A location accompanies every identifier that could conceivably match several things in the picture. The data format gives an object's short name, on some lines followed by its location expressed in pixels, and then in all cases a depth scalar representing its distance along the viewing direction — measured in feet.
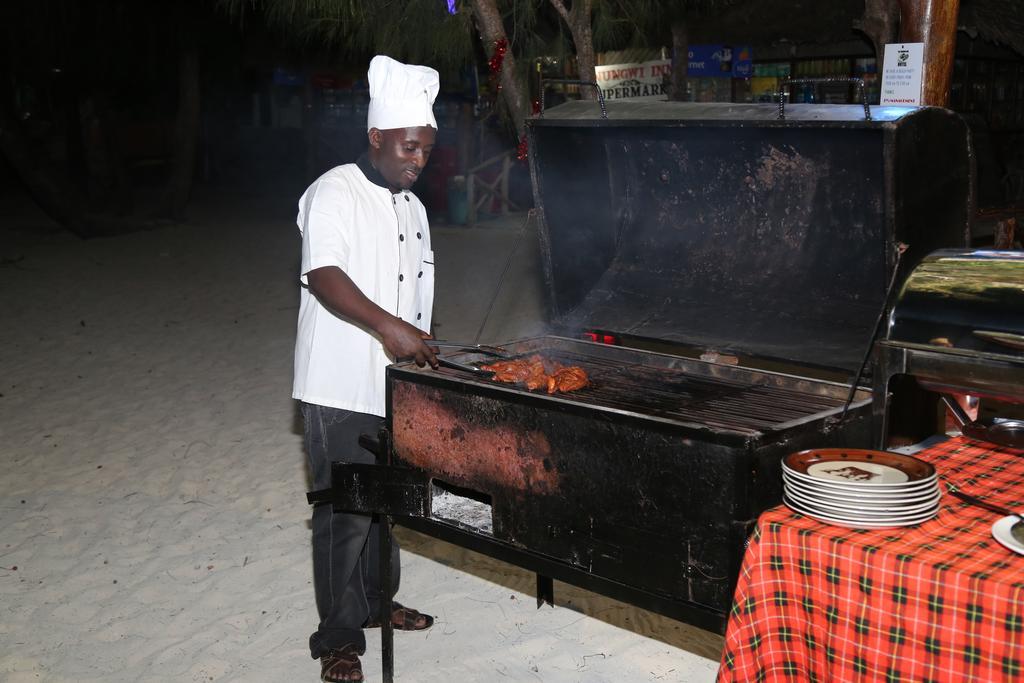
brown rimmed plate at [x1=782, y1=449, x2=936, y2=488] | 7.20
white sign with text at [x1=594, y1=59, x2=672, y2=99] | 43.91
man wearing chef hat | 10.85
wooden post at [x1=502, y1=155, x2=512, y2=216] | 55.77
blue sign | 40.16
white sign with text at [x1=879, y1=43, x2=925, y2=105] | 13.66
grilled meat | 10.17
